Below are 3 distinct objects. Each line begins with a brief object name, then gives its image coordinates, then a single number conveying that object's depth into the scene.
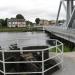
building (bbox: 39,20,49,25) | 62.53
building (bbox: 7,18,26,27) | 56.88
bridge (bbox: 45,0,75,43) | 19.37
